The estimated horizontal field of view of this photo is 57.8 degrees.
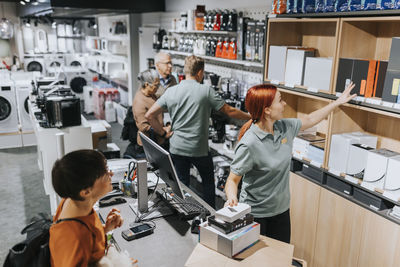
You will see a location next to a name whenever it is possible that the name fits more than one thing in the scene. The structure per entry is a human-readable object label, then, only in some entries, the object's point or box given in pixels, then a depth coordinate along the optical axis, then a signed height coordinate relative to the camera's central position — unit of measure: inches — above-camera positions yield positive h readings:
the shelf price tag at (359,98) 100.7 -14.8
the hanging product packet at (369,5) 93.3 +10.0
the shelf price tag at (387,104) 93.0 -14.9
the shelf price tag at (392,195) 93.3 -38.0
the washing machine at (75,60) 518.1 -30.7
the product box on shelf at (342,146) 107.7 -30.0
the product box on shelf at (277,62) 128.1 -7.1
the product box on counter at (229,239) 71.6 -38.9
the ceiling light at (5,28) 361.1 +8.4
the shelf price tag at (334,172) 110.2 -38.3
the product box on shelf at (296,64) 121.3 -7.3
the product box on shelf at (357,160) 103.5 -32.6
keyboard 92.4 -42.6
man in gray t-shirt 138.9 -27.8
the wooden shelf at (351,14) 90.6 +8.1
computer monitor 85.2 -29.8
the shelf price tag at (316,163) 117.3 -38.3
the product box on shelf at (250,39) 155.8 +1.1
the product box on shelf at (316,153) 117.1 -35.1
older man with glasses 181.5 -12.8
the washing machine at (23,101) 280.7 -48.6
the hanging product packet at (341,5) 101.0 +10.4
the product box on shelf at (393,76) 90.1 -7.8
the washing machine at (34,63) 514.6 -36.1
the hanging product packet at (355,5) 97.6 +10.2
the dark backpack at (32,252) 57.7 -33.6
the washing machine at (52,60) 515.9 -31.4
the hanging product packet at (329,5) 104.7 +10.7
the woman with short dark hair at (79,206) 58.8 -28.6
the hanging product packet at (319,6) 108.3 +10.9
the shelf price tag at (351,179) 104.5 -38.3
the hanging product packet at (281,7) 123.5 +11.8
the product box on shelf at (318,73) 111.3 -9.2
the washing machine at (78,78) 410.6 -44.5
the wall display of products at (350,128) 97.1 -25.6
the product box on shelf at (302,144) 123.6 -33.8
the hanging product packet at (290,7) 120.0 +11.5
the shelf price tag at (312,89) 114.5 -14.4
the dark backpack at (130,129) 180.7 -44.0
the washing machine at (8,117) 276.1 -60.8
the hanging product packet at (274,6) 126.3 +12.3
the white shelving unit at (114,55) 329.9 -15.6
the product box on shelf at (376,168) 96.4 -32.6
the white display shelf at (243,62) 152.8 -8.8
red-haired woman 87.4 -28.5
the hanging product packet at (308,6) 113.0 +11.2
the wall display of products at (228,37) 155.4 +2.1
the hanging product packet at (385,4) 89.2 +9.8
